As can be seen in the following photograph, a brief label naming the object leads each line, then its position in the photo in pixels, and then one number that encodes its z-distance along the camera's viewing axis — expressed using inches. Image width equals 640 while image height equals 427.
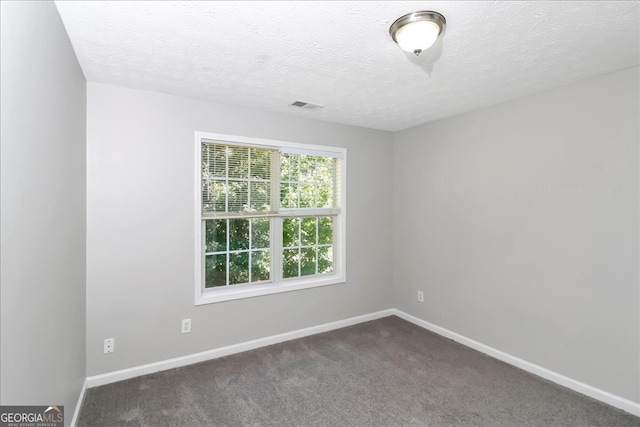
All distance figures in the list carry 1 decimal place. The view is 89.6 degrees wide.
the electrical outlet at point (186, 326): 115.1
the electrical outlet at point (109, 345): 102.7
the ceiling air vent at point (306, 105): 119.4
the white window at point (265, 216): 121.8
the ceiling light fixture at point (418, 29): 63.7
